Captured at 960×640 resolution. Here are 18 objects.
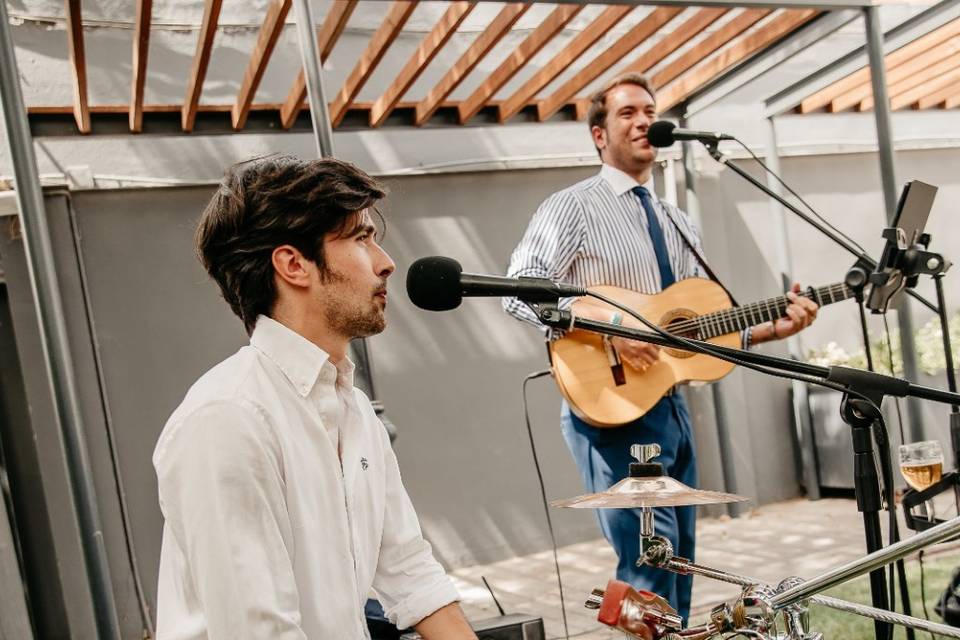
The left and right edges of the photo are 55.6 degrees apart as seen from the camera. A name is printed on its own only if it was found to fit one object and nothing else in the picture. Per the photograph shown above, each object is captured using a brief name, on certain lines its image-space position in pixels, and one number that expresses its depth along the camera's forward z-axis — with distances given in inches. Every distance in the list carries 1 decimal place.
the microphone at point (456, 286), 68.0
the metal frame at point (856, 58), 190.9
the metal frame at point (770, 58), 190.1
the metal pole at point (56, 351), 119.7
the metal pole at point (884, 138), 183.9
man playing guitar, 123.5
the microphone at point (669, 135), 110.8
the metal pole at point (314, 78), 143.9
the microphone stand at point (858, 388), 69.0
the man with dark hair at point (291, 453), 60.4
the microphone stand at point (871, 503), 69.5
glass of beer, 104.3
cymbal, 72.7
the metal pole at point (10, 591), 156.3
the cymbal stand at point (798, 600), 53.0
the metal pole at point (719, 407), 263.9
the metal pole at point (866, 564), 51.4
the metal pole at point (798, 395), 277.0
